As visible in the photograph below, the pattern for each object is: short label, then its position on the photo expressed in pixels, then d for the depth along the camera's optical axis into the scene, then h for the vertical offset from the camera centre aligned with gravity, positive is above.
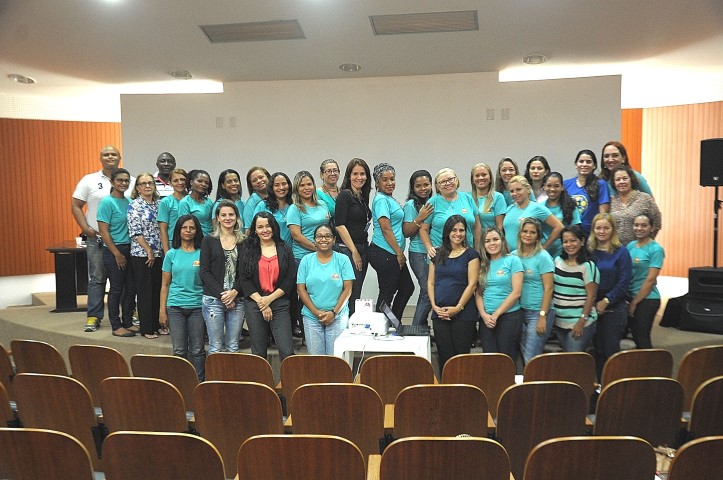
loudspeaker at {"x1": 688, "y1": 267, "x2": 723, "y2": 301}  5.18 -0.61
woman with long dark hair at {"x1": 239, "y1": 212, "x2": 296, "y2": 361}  4.40 -0.47
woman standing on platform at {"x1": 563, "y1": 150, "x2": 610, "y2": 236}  5.08 +0.17
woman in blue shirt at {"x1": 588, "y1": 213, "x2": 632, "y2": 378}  4.30 -0.47
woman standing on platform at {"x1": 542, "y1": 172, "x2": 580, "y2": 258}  4.84 +0.07
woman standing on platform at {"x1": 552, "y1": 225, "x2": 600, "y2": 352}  4.18 -0.54
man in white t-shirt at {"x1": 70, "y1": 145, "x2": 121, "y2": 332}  5.64 -0.17
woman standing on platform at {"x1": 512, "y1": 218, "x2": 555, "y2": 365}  4.19 -0.49
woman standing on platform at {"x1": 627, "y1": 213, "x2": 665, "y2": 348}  4.59 -0.52
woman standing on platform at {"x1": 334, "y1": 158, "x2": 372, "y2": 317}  4.84 -0.01
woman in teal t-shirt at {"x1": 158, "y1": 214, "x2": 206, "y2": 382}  4.55 -0.56
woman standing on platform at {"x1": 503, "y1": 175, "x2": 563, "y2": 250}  4.64 +0.01
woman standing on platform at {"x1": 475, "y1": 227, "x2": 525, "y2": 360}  4.17 -0.56
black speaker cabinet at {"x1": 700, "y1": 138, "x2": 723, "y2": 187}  5.62 +0.47
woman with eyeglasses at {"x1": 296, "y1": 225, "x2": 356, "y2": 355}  4.36 -0.54
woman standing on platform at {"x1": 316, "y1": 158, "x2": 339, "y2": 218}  5.05 +0.26
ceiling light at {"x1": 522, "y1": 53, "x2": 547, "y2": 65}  6.47 +1.68
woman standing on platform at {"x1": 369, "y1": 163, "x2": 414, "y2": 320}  4.85 -0.20
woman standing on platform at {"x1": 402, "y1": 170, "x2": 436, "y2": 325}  4.86 -0.13
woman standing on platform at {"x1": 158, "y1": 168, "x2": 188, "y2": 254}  5.12 +0.09
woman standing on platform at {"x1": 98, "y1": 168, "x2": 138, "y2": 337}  5.25 -0.26
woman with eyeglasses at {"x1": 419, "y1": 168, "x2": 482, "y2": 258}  4.73 +0.05
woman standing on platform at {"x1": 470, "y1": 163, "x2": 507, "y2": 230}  4.92 +0.12
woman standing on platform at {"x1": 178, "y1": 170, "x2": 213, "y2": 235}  5.05 +0.14
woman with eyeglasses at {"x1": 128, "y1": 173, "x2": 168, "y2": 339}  5.11 -0.26
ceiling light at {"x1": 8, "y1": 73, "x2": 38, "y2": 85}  7.46 +1.76
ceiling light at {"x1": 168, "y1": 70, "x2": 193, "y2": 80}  7.04 +1.69
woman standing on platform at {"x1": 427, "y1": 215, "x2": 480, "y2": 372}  4.24 -0.52
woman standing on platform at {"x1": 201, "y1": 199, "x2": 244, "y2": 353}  4.42 -0.47
